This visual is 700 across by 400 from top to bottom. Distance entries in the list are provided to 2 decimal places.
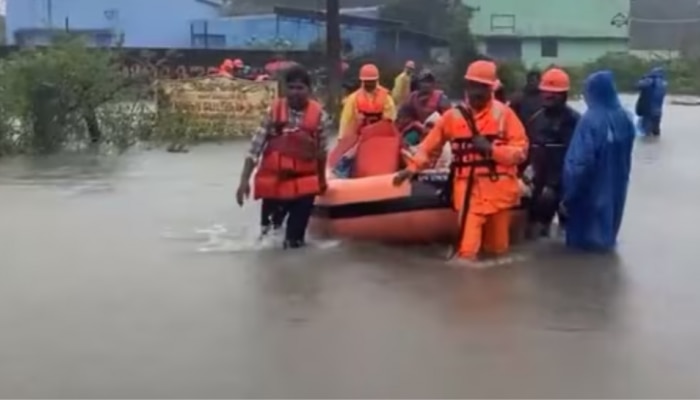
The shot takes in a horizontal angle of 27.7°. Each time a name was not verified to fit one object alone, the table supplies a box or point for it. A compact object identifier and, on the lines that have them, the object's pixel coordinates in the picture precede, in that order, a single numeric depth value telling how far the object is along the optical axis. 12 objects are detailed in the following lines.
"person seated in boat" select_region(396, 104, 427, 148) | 12.86
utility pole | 29.34
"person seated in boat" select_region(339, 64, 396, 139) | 13.77
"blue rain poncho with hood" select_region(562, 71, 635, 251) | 10.27
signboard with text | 25.23
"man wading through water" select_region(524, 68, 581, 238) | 10.77
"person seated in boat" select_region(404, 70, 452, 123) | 13.33
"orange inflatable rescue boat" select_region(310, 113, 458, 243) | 10.63
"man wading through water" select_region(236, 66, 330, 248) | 10.21
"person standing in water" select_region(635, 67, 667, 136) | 27.16
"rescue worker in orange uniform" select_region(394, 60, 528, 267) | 9.63
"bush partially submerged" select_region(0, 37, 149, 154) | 22.22
